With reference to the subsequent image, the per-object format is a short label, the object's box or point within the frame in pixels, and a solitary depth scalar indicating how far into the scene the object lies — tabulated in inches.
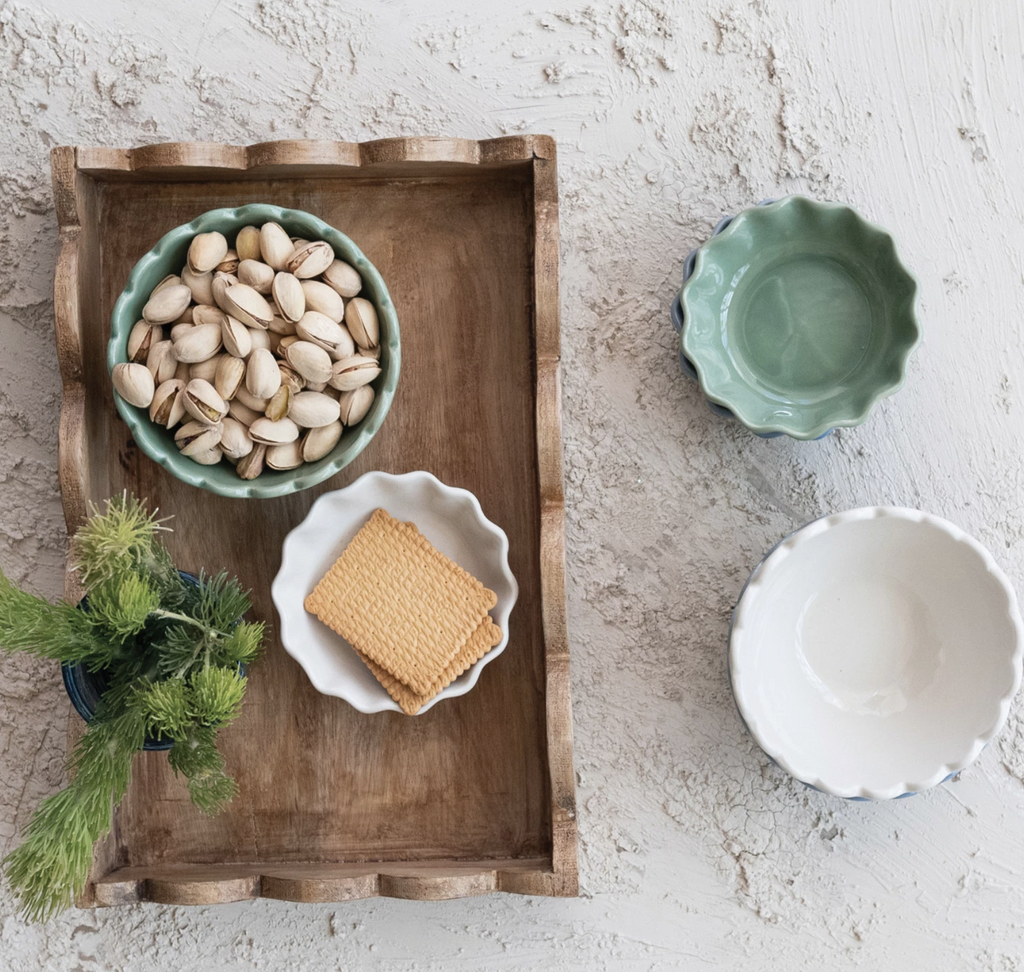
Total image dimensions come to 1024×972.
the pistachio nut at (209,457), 21.9
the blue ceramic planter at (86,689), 21.5
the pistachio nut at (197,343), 21.5
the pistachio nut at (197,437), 21.7
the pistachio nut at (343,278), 22.2
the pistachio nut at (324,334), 21.6
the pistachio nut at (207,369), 22.0
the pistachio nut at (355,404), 22.2
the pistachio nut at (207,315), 21.9
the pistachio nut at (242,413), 22.1
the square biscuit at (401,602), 23.0
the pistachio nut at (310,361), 21.6
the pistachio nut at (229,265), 22.1
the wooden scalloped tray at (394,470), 24.2
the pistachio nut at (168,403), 21.6
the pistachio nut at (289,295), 21.6
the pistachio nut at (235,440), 21.8
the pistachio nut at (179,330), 21.8
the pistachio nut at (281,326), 22.0
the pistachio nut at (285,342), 21.9
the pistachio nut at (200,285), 22.0
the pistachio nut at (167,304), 21.7
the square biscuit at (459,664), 23.0
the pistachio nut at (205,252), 21.7
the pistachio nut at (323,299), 21.9
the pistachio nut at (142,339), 21.9
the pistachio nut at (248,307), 21.4
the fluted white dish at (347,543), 23.2
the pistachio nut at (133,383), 21.2
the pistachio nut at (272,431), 21.7
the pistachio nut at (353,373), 21.9
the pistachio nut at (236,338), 21.5
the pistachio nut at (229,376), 21.6
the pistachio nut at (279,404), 21.9
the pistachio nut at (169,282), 22.1
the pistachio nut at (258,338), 21.9
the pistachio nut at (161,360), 21.8
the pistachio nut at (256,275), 21.8
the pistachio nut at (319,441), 22.2
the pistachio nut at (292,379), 22.0
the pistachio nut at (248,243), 22.2
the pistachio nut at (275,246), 21.9
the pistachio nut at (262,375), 21.4
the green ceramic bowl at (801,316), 24.9
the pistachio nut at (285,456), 22.1
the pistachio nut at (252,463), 22.1
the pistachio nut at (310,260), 21.7
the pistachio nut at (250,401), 21.9
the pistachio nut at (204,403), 21.3
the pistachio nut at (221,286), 21.5
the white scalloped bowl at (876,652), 24.2
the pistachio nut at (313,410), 21.8
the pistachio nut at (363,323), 22.1
